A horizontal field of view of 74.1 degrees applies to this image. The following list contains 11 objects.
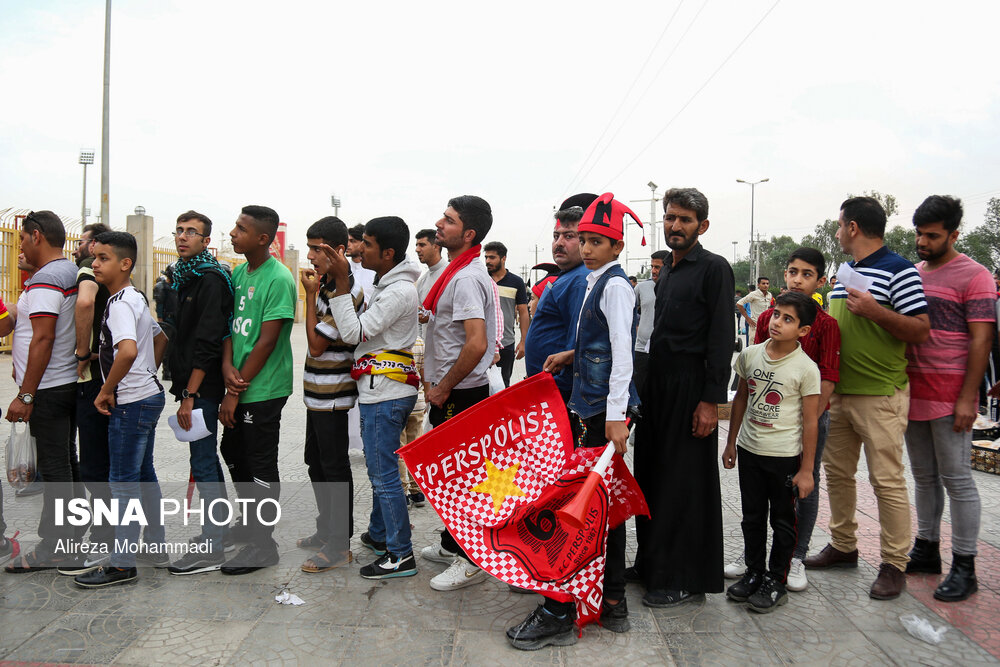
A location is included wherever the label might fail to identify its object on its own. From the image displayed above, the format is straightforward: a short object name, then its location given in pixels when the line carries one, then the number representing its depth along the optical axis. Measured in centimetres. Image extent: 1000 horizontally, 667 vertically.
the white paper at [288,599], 329
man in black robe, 329
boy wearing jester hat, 298
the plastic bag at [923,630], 295
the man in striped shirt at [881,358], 339
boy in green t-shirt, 368
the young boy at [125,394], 346
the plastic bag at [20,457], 377
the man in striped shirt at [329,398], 364
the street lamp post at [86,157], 3772
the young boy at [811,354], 346
